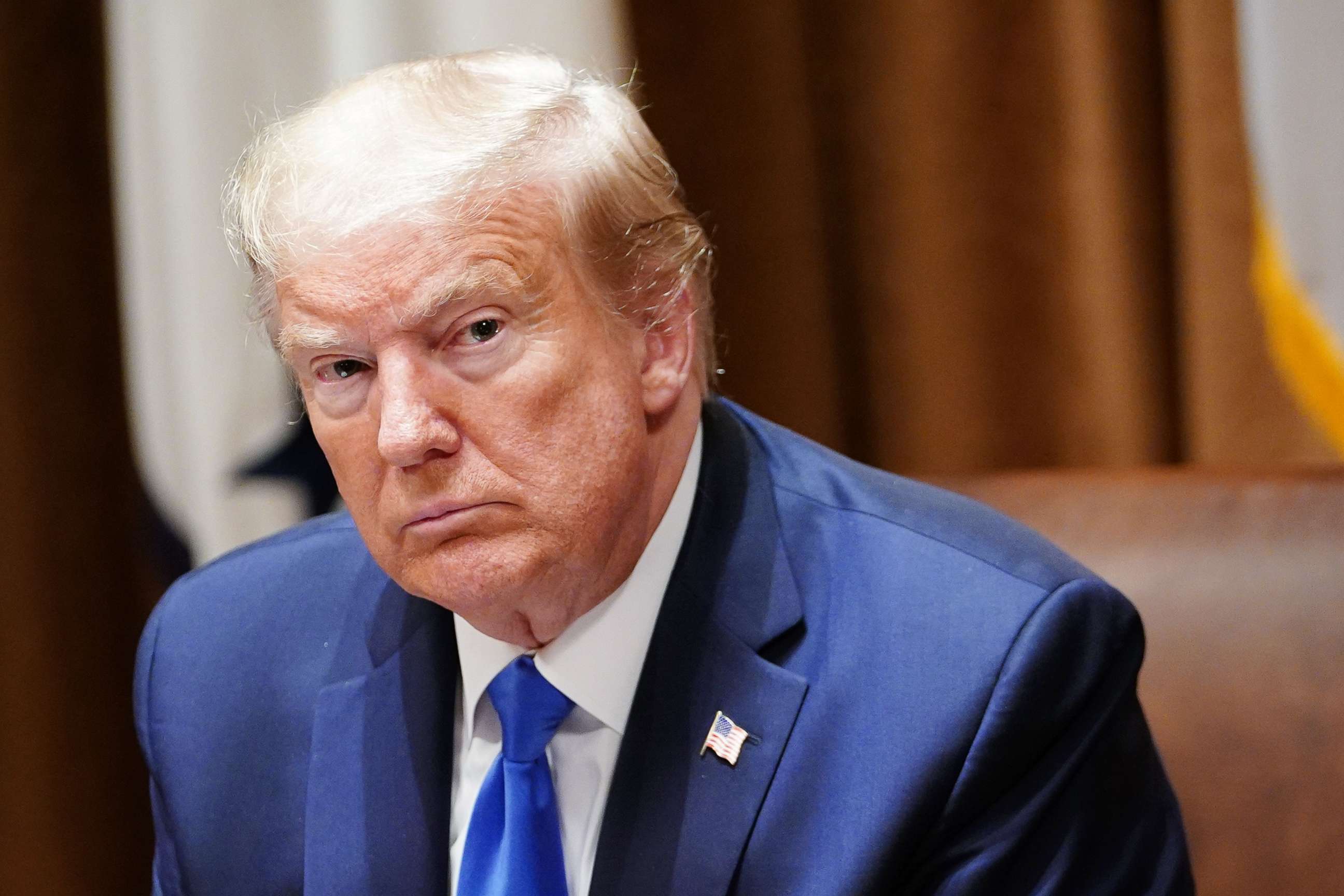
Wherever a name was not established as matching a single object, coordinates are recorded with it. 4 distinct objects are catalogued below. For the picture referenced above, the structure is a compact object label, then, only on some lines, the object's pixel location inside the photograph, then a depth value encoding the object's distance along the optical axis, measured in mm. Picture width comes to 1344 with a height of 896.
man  4156
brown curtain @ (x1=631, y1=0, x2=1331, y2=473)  4636
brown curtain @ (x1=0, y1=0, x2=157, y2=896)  4671
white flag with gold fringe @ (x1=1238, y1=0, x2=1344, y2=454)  4537
